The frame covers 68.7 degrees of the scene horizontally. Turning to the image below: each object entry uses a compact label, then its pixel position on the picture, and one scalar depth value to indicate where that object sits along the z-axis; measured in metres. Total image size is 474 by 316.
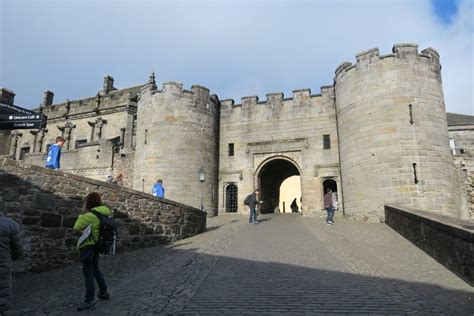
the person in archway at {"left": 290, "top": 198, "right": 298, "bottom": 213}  30.93
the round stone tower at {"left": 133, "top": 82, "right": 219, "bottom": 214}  19.84
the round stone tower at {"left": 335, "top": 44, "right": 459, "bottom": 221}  15.05
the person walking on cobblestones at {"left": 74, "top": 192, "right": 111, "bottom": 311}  4.78
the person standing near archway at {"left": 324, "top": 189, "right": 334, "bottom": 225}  14.95
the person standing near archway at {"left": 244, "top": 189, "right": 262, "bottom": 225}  15.63
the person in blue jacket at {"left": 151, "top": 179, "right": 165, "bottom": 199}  13.70
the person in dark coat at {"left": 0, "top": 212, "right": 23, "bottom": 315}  3.64
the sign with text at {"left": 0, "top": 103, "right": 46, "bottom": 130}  7.92
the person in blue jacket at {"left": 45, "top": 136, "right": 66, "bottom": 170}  9.95
